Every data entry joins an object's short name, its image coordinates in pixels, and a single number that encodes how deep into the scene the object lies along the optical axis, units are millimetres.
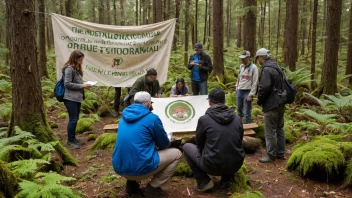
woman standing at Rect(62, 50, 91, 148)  6164
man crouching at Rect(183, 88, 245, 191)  4359
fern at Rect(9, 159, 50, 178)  3750
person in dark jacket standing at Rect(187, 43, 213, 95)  8781
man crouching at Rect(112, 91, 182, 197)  4047
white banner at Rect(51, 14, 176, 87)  8539
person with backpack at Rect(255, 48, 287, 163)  5598
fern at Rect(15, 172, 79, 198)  3328
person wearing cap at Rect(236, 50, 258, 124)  7145
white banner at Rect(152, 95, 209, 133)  6266
